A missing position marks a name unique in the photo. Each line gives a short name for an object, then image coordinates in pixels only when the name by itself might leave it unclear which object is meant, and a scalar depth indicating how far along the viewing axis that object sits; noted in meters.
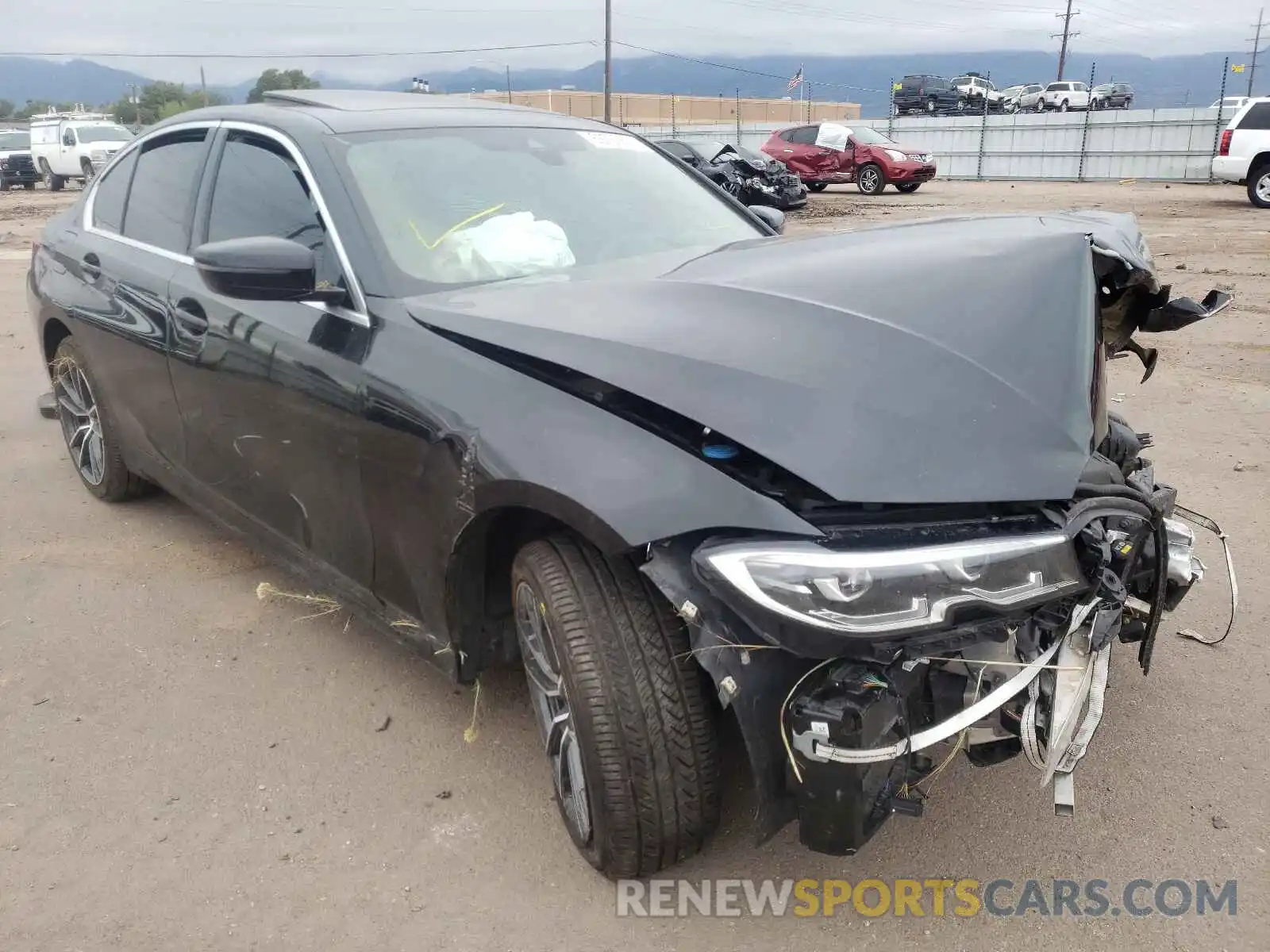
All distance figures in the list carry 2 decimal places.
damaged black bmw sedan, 1.88
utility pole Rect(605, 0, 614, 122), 38.34
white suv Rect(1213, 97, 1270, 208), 17.02
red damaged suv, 22.12
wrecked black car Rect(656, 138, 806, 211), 16.87
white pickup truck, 27.09
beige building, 62.75
